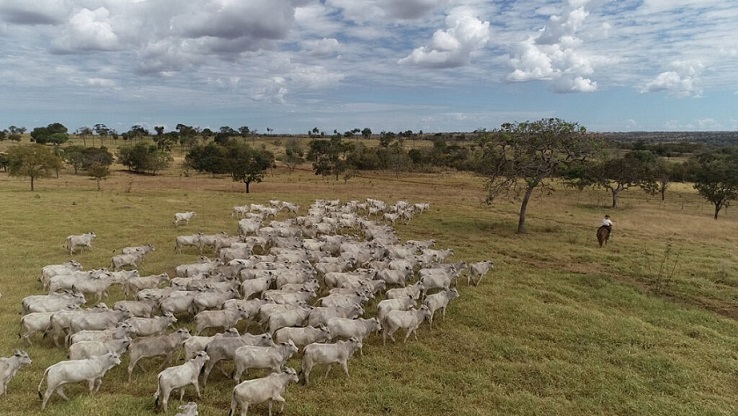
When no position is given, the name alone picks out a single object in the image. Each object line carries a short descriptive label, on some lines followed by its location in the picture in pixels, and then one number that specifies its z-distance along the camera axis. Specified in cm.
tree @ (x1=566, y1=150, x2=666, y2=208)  4459
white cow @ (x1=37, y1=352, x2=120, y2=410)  923
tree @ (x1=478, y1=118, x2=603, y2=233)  2816
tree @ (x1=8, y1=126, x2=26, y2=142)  12132
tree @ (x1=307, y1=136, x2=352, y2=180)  6709
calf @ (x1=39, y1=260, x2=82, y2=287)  1599
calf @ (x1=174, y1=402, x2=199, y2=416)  837
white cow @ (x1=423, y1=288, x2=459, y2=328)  1420
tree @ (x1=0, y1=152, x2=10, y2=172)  6496
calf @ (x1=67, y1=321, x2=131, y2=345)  1083
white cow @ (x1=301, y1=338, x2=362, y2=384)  1074
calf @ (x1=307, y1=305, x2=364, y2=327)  1287
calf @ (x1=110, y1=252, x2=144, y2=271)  1847
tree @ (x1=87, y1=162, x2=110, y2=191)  4819
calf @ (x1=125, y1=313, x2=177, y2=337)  1190
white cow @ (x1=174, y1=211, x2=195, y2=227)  2822
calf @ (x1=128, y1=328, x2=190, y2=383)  1057
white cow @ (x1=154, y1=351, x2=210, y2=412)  929
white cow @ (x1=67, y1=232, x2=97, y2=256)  2127
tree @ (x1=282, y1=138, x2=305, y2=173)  8488
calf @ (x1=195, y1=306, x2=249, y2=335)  1240
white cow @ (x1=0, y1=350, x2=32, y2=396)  959
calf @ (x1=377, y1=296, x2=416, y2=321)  1352
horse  2592
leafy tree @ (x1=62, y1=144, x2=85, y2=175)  7000
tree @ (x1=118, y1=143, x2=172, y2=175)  7325
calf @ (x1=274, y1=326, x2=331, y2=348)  1172
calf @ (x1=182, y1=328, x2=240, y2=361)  1068
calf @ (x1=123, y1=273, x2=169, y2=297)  1545
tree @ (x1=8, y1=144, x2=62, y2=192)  4431
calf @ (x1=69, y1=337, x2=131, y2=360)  1025
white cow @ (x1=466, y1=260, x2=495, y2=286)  1830
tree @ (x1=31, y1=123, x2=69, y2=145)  10156
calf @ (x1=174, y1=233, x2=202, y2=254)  2186
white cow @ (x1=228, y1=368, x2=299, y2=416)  910
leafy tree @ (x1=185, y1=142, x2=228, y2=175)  6675
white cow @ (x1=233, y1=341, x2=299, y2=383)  1032
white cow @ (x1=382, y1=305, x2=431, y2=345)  1287
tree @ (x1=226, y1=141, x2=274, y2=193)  4784
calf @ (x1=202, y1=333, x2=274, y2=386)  1055
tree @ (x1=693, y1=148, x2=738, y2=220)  3847
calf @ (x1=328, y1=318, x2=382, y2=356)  1230
